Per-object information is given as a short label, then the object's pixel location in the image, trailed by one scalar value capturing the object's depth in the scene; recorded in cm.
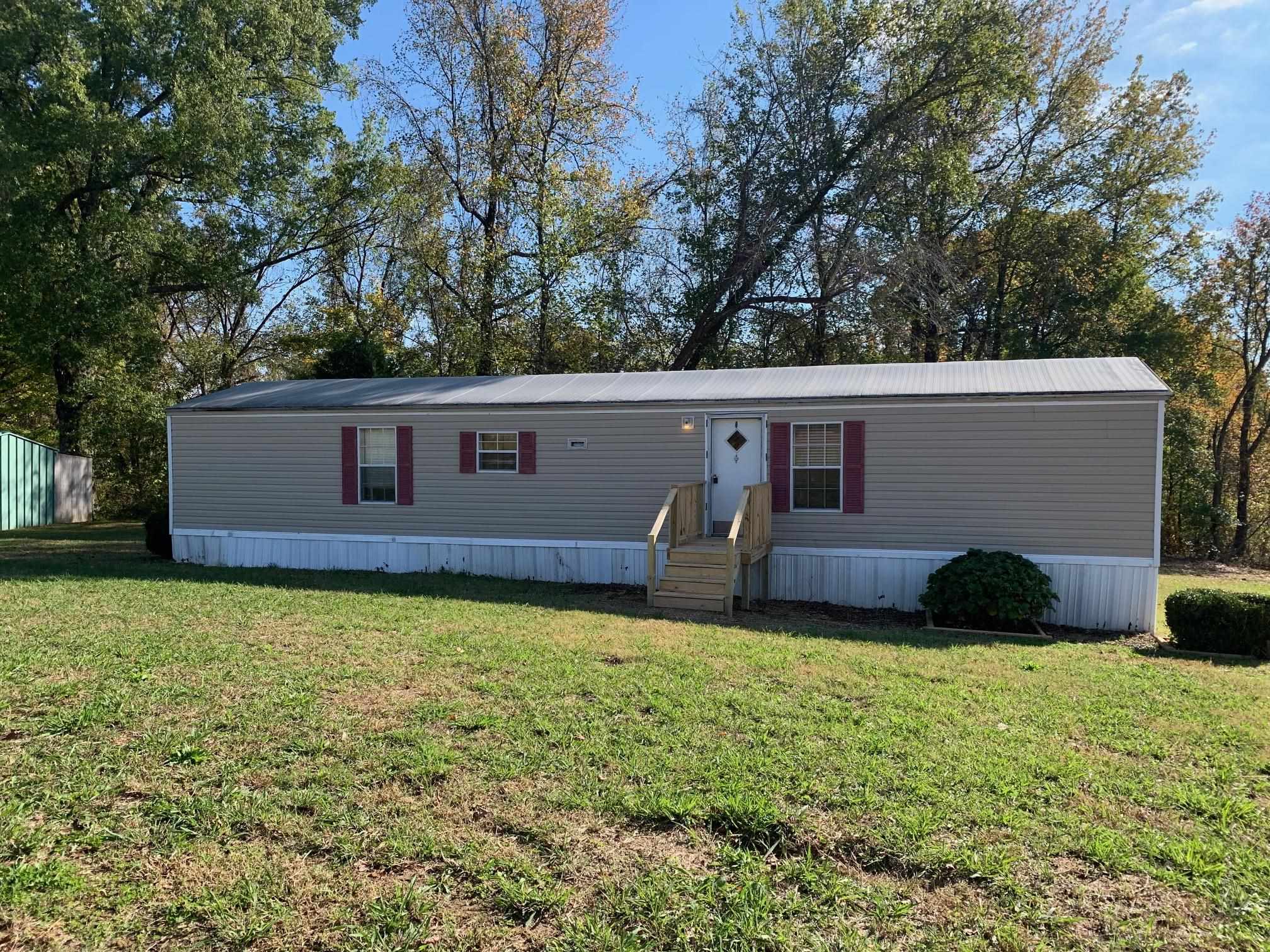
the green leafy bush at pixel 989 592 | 861
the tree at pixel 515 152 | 2184
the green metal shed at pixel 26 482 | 1739
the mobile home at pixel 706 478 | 927
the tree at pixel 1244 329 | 1798
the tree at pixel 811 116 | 1891
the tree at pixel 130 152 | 1758
